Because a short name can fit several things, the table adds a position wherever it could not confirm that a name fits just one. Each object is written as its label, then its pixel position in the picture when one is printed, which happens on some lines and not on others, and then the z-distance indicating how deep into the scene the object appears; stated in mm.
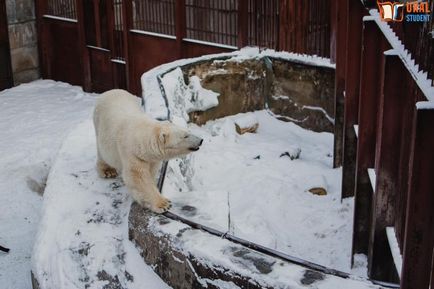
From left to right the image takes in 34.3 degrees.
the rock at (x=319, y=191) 7227
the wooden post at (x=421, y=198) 3125
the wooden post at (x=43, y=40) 13250
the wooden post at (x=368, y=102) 5160
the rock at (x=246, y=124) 8594
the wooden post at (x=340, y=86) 7520
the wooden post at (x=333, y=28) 8461
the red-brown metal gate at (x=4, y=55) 12641
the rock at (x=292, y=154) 7980
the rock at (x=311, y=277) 3803
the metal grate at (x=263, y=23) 9398
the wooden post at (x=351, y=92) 6395
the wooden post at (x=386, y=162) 4309
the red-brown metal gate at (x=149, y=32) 9156
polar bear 5000
